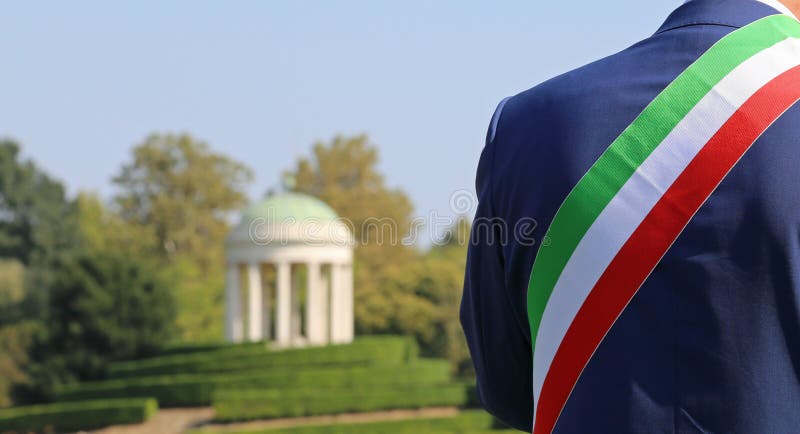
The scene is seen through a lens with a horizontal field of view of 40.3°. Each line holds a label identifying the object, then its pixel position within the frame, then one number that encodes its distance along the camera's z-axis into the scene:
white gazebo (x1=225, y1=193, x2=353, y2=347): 36.41
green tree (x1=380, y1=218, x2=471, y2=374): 45.06
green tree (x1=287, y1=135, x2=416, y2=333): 52.34
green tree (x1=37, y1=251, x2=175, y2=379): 33.88
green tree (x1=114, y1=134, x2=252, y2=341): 50.00
